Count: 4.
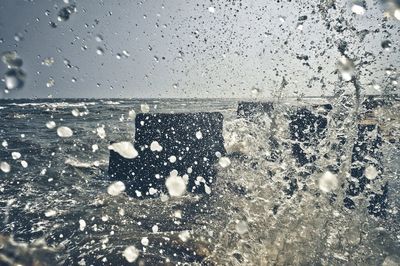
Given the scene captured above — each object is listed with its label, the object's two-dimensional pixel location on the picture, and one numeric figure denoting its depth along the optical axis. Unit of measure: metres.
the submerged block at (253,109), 8.12
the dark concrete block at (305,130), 4.71
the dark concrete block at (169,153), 5.84
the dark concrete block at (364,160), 4.55
